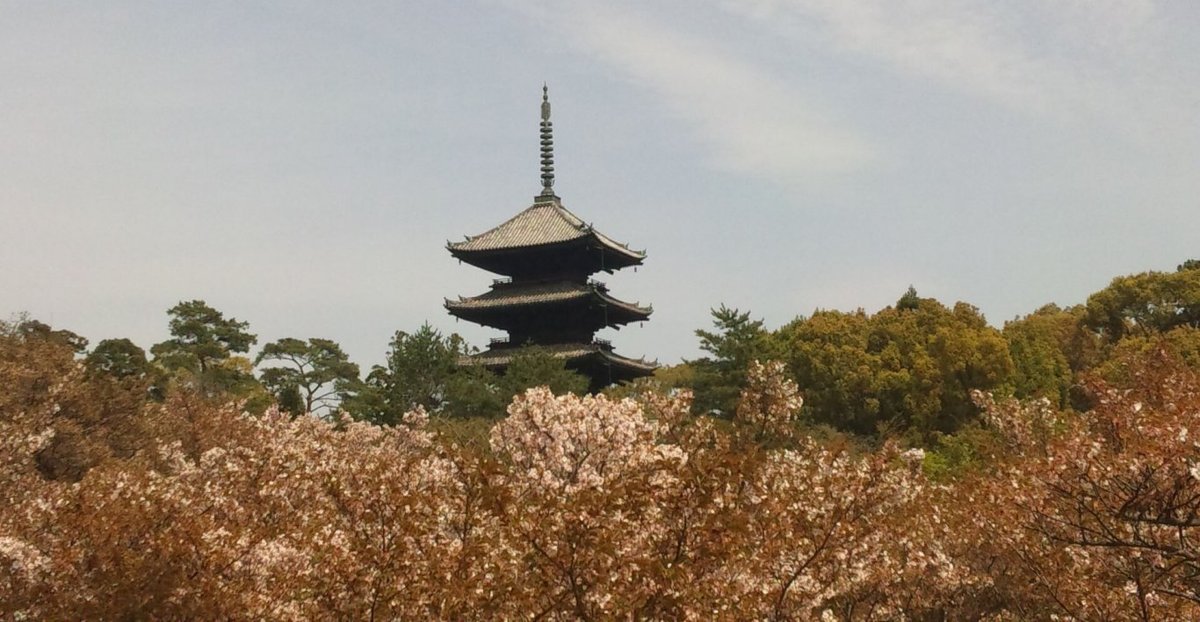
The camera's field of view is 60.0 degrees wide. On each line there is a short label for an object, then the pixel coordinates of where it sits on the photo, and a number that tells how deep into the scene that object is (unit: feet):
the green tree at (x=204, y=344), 191.93
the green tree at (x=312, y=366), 204.64
